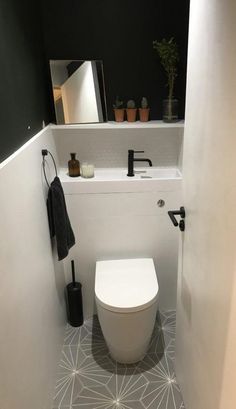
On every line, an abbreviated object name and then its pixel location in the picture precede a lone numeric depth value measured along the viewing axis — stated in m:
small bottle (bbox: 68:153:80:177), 2.02
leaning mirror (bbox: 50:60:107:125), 1.94
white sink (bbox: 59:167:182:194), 1.97
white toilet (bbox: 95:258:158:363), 1.64
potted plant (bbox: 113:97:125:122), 2.02
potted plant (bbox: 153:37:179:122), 1.85
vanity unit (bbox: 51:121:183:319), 1.99
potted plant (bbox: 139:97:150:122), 1.98
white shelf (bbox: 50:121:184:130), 1.99
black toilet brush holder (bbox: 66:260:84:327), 2.10
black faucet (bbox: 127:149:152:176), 2.01
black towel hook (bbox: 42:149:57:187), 1.61
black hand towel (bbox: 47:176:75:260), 1.70
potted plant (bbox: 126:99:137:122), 1.99
